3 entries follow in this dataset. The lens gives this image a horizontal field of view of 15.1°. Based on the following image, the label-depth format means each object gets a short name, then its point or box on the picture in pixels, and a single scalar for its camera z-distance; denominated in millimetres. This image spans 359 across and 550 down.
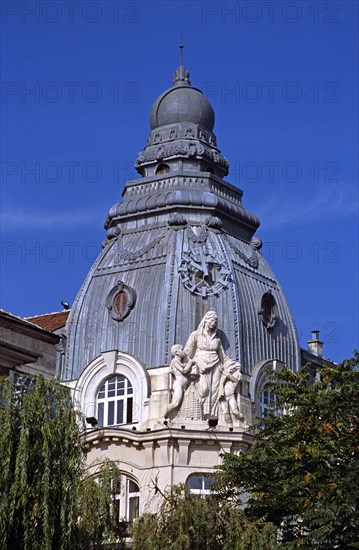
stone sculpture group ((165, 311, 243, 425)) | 56094
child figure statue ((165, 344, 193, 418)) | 56125
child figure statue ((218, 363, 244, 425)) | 56219
